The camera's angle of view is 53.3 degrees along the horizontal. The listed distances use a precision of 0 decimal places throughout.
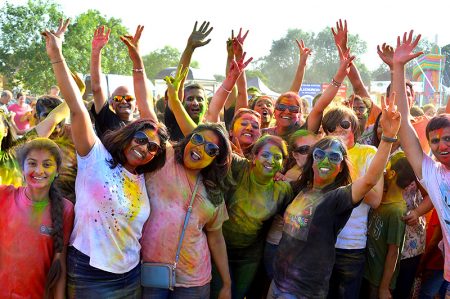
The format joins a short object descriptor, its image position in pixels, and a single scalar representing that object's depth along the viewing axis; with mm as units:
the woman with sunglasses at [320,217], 2857
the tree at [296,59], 79188
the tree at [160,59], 64812
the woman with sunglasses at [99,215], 2658
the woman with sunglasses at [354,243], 3391
